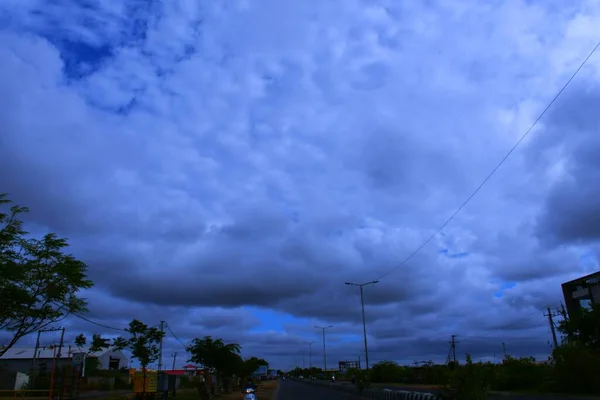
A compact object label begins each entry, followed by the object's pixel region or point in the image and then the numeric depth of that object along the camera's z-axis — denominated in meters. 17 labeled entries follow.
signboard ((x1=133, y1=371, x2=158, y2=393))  36.81
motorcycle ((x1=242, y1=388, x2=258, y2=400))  28.52
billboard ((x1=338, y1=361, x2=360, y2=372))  151.56
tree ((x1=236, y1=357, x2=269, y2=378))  94.19
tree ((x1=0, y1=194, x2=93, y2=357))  17.62
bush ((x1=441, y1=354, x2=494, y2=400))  16.52
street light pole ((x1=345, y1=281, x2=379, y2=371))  57.21
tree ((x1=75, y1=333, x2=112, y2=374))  83.21
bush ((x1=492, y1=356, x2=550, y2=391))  57.22
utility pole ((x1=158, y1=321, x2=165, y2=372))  52.38
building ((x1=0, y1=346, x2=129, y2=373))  82.38
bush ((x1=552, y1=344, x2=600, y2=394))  43.66
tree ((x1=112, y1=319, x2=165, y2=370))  40.66
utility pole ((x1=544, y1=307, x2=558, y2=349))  69.09
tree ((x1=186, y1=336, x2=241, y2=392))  55.91
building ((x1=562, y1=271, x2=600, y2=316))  71.76
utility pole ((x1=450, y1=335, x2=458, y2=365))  92.36
